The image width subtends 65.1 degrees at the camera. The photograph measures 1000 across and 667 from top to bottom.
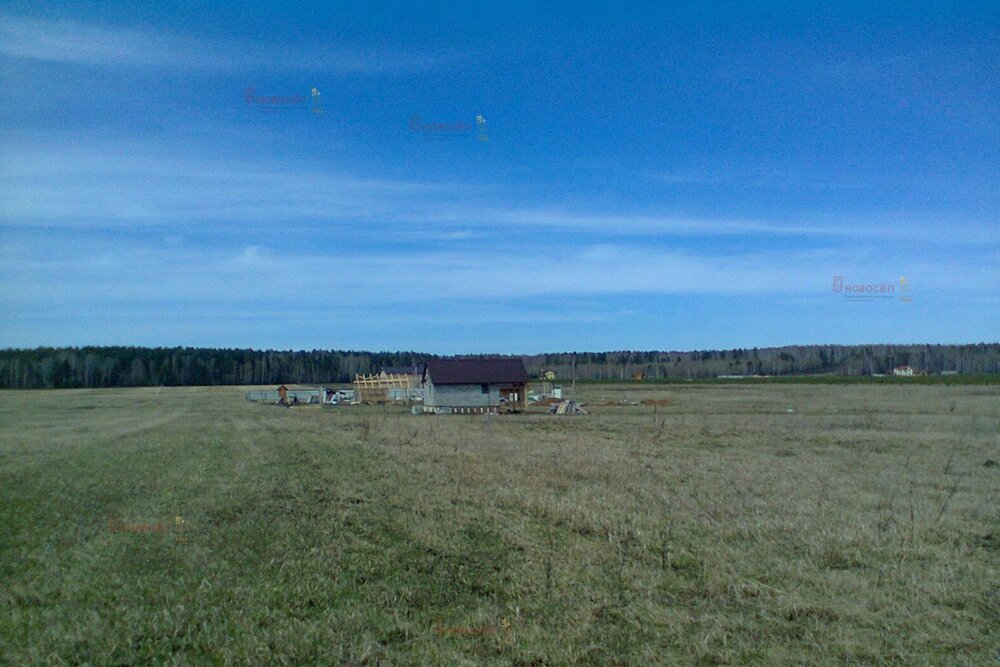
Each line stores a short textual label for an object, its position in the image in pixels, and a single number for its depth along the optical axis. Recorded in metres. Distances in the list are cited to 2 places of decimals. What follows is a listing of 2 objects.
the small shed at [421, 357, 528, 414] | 55.97
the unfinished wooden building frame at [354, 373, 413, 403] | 77.69
